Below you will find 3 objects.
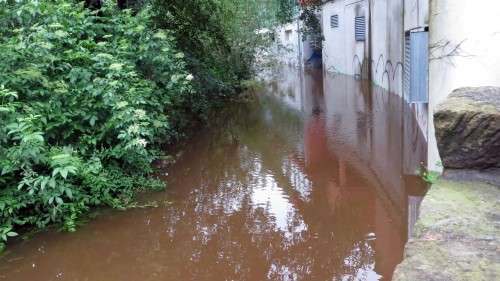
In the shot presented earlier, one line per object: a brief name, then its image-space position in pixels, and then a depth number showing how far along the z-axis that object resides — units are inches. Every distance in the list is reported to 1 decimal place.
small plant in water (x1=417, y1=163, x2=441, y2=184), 215.3
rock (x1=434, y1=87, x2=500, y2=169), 130.7
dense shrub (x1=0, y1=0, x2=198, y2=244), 193.6
